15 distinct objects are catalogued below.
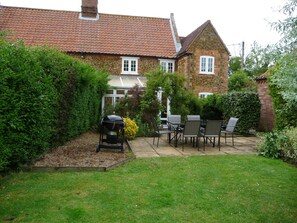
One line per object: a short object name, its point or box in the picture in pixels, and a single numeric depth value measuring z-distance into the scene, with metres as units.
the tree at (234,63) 45.79
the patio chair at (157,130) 10.47
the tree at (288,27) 3.21
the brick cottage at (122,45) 20.55
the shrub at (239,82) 27.06
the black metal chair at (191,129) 9.37
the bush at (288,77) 3.08
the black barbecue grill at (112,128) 8.95
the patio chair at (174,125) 10.42
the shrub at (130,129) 11.87
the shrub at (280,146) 8.20
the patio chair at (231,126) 10.56
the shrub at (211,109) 18.03
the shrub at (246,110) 14.21
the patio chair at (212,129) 9.58
